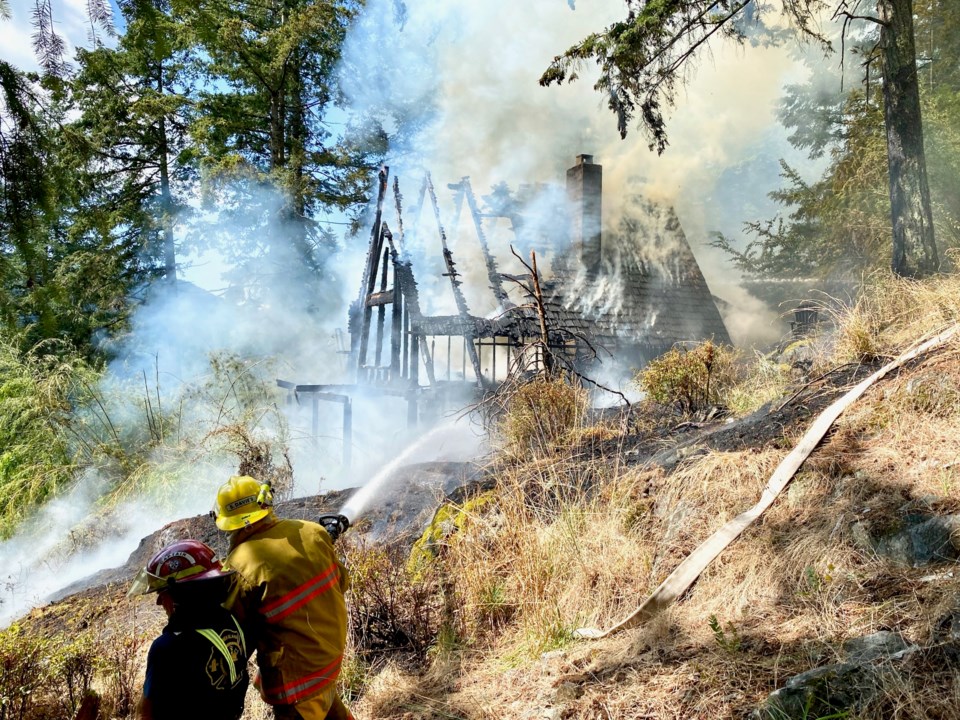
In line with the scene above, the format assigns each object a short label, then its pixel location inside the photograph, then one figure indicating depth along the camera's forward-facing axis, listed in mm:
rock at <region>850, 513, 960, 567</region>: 3504
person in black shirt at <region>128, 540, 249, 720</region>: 2260
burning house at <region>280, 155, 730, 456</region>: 13289
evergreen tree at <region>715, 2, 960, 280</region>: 13312
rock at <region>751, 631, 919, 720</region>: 2637
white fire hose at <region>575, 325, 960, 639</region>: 4004
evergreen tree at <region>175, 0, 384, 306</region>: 17391
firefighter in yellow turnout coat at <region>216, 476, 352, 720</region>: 2791
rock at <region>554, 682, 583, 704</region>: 3385
